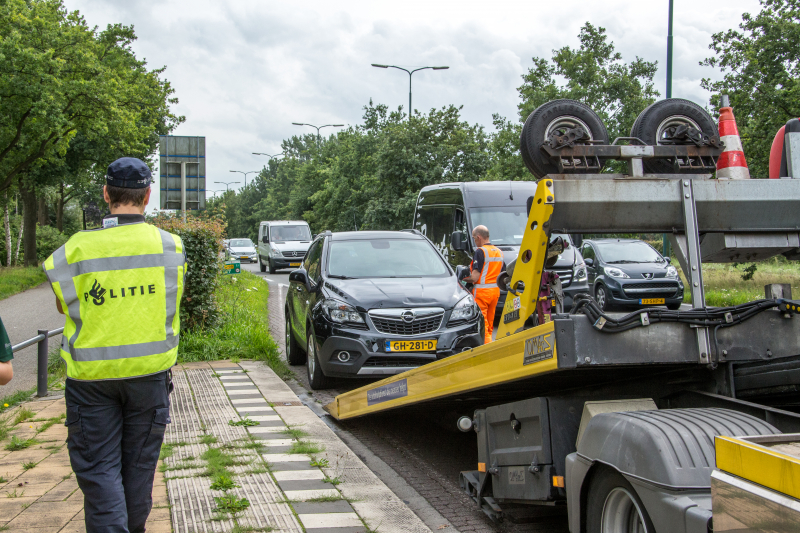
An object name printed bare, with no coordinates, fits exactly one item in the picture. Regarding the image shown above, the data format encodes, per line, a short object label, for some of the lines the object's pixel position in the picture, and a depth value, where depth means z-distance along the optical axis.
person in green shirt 2.77
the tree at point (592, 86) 30.70
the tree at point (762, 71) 22.30
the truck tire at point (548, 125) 4.01
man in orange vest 9.29
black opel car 7.64
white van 32.88
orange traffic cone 3.90
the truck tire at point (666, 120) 4.03
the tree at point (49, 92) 23.94
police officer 3.02
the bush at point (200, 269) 10.34
